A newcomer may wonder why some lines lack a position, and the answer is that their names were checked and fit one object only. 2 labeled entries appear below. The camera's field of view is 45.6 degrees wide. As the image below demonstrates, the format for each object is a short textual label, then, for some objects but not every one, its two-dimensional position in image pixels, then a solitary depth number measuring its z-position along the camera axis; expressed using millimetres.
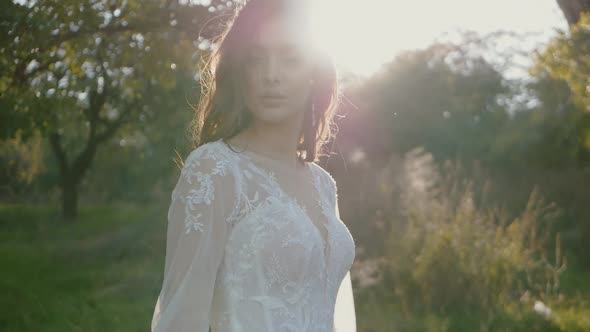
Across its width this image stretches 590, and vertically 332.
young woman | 1830
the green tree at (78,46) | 4699
